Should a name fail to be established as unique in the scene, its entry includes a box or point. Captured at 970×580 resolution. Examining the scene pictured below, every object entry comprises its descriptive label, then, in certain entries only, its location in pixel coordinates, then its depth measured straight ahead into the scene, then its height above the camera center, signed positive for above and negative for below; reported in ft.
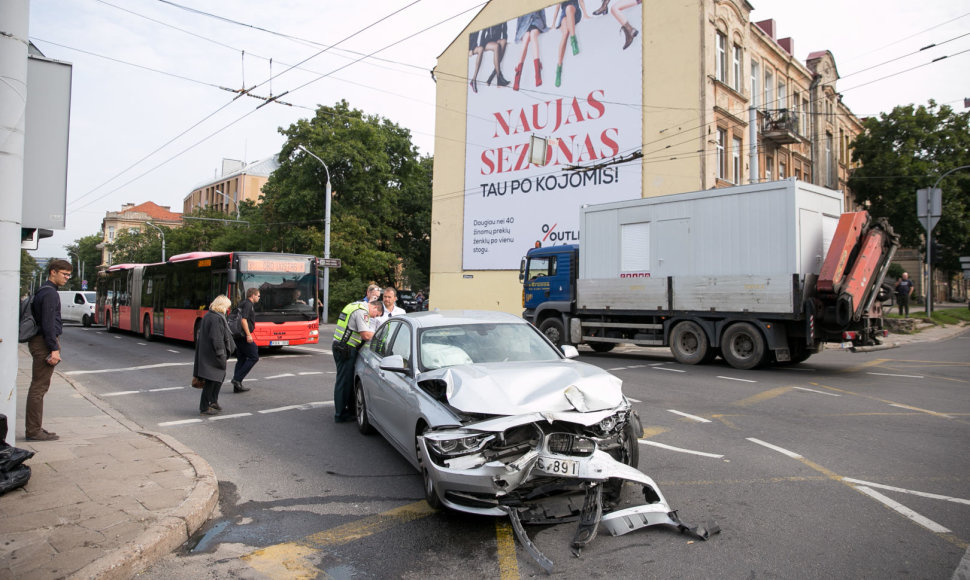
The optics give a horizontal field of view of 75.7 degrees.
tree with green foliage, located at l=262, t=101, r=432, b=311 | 122.01 +22.86
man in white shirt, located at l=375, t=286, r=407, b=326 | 26.96 +0.13
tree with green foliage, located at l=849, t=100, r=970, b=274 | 115.34 +28.94
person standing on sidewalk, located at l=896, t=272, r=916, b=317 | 79.25 +3.23
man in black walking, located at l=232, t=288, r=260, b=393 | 33.30 -2.63
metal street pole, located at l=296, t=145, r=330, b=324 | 96.93 +5.17
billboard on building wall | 84.89 +27.80
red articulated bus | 52.49 +1.18
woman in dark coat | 27.07 -2.14
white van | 104.78 -0.94
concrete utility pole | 15.11 +3.31
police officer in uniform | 25.04 -1.65
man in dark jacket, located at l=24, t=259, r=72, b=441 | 20.35 -1.63
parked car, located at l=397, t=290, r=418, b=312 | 129.99 +0.95
